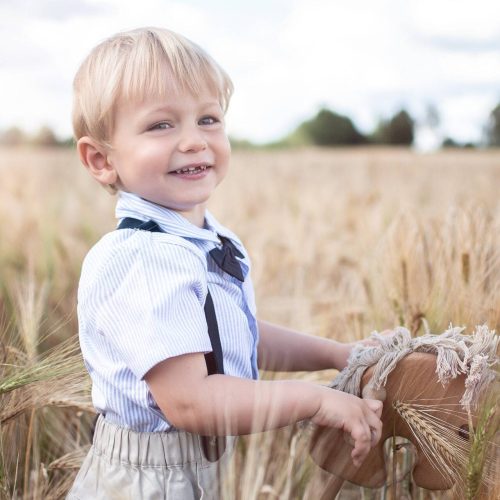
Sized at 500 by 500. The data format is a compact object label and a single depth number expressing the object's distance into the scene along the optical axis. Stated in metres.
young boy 0.97
